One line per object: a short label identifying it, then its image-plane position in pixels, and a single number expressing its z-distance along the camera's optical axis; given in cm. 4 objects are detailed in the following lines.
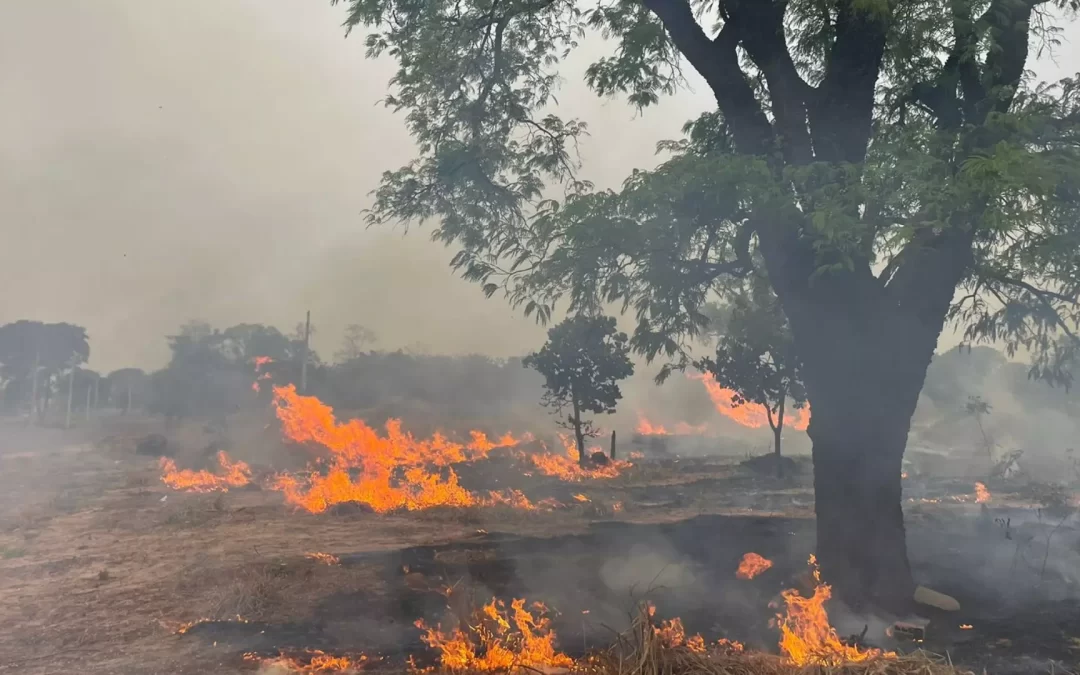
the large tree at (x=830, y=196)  617
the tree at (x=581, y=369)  2423
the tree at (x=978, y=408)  2600
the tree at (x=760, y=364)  1989
